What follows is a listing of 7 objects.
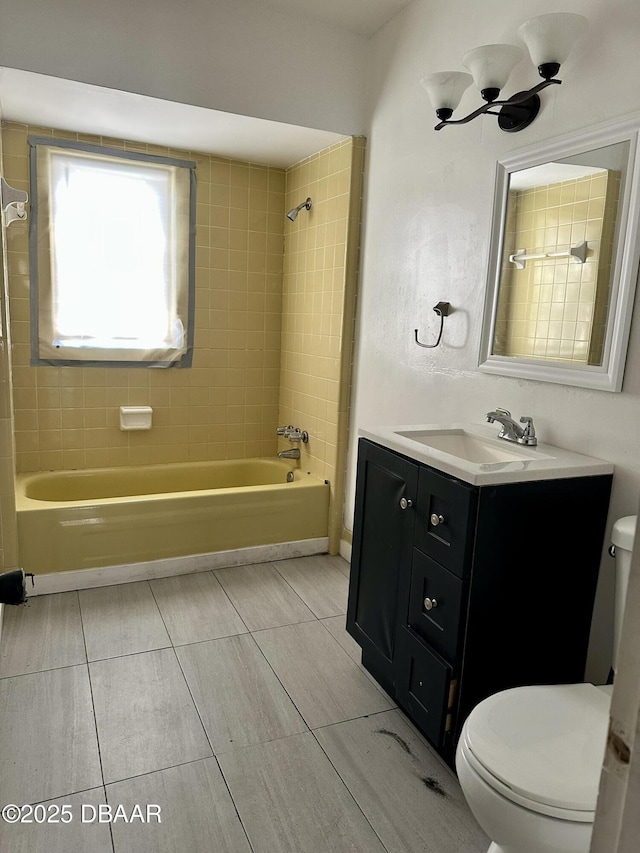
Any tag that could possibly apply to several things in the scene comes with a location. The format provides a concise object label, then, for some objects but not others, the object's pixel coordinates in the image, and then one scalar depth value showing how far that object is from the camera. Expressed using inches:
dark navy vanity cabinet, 66.4
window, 128.7
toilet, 46.3
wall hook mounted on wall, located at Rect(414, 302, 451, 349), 99.0
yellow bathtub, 111.1
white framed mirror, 69.6
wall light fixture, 69.0
